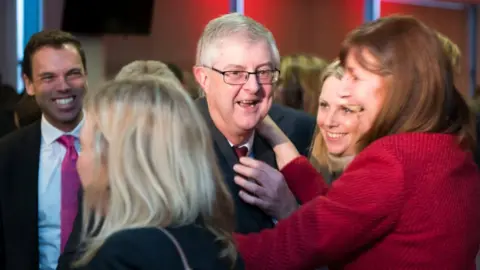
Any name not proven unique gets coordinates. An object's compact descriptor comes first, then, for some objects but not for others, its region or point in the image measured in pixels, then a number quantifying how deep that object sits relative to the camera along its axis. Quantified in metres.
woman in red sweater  3.28
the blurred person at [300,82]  7.01
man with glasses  4.11
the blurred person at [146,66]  5.34
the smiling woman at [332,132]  5.15
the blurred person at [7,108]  8.81
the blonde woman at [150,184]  2.75
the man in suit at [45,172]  5.15
